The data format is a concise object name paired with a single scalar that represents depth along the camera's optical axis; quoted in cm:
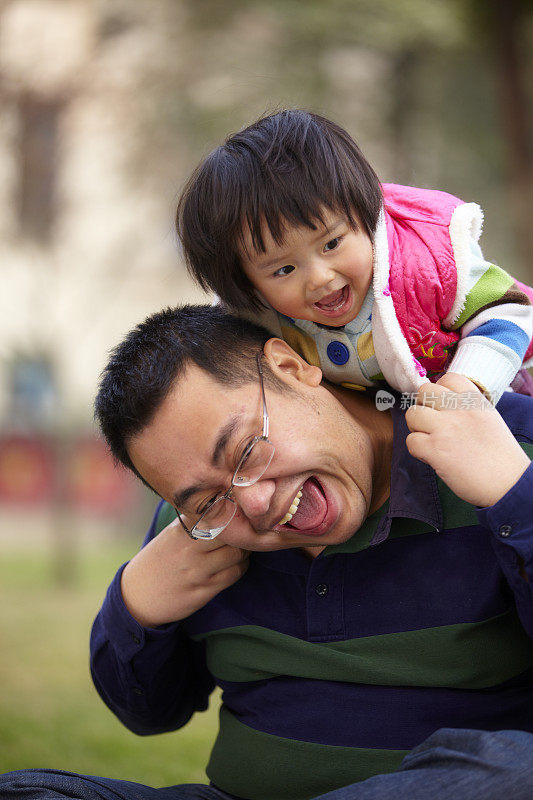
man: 147
